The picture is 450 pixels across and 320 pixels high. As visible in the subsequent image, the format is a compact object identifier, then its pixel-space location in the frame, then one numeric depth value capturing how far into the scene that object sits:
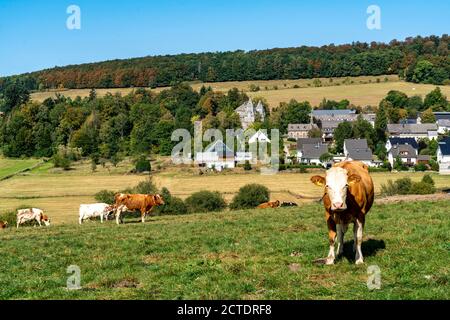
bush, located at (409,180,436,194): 46.00
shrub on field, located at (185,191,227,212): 47.91
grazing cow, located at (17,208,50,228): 33.91
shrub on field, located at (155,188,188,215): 44.88
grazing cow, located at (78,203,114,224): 34.22
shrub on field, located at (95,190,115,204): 51.47
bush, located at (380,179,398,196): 49.30
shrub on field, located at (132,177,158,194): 53.75
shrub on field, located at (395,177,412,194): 48.91
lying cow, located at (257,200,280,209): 36.16
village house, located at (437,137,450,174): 87.69
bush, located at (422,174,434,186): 57.20
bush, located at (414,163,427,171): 88.06
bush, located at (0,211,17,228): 39.37
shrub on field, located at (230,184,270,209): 49.38
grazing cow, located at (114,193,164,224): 28.72
